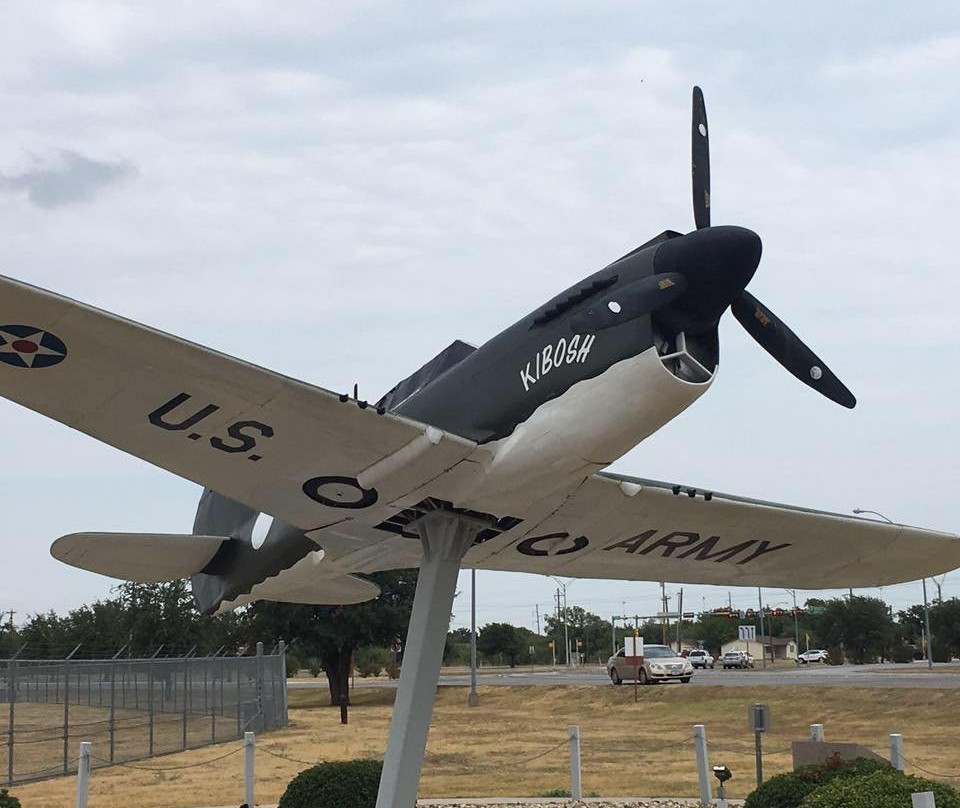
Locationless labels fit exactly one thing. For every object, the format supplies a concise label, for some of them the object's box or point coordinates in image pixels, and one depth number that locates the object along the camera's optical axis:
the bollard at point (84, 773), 15.23
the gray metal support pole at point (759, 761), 15.43
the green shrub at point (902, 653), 84.69
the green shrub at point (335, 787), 11.68
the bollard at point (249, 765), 16.25
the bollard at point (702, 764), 15.67
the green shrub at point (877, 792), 8.81
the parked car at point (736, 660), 70.94
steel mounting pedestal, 10.17
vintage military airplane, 8.22
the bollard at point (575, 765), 16.25
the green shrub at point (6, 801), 9.59
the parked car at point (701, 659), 69.00
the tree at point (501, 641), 117.06
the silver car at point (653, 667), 45.12
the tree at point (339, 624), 47.25
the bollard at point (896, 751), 14.74
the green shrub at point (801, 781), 10.66
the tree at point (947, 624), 83.50
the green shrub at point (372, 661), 100.75
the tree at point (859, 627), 92.50
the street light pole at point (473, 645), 43.62
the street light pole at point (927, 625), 58.91
